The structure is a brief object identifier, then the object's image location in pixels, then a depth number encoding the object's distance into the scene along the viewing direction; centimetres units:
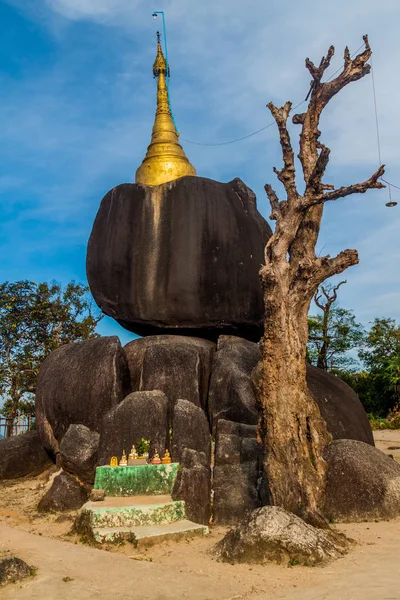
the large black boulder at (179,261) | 1338
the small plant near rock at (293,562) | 621
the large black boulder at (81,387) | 1162
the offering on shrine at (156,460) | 909
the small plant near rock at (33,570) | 577
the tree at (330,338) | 2842
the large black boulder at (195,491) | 841
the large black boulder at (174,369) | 1153
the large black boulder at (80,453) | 1006
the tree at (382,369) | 2464
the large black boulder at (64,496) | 969
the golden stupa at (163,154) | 1488
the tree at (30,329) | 2302
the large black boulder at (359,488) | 852
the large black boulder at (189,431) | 970
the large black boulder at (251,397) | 1095
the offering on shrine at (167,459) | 918
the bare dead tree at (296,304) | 791
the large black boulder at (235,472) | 859
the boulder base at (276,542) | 635
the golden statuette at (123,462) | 911
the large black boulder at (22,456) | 1258
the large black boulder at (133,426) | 991
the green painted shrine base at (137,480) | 884
